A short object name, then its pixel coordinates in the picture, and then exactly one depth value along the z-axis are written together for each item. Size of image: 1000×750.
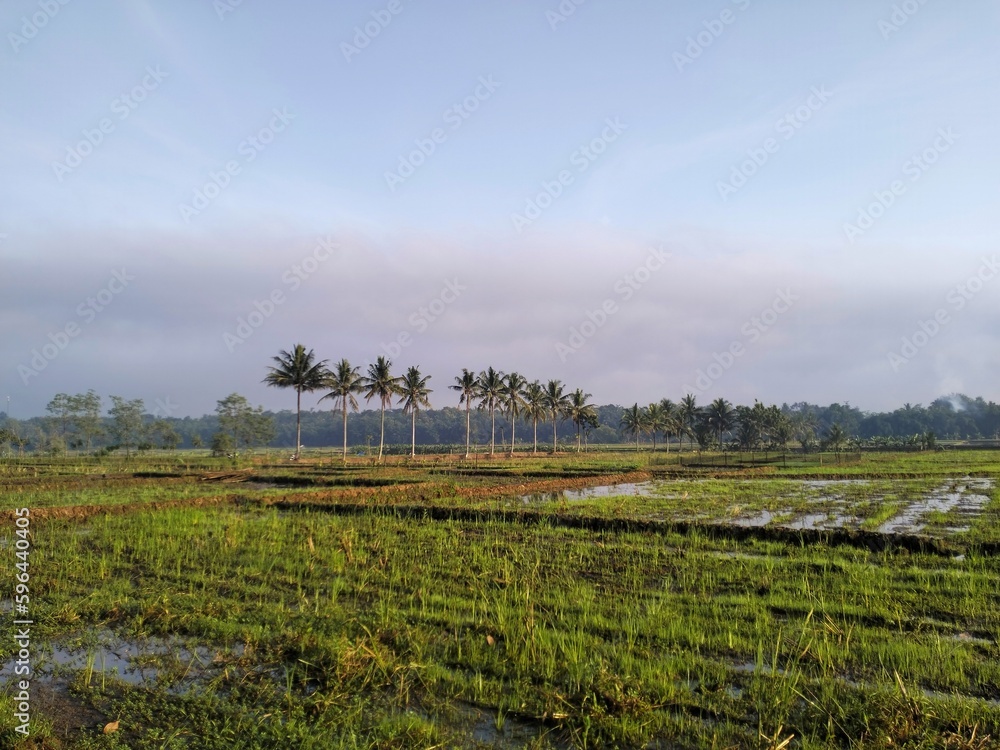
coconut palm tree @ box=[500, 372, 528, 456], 66.25
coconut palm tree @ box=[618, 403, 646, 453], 76.91
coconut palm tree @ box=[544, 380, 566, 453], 70.81
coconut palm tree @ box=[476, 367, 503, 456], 63.81
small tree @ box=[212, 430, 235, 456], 54.78
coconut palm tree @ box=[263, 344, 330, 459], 49.72
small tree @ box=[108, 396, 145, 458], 77.81
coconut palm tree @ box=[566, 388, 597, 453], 72.62
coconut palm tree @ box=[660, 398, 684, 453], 79.81
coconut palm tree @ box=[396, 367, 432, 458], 55.02
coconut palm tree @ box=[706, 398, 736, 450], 75.94
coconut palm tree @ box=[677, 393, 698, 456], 79.81
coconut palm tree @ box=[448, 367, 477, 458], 61.47
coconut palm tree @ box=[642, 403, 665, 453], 78.14
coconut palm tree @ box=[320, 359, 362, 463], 51.31
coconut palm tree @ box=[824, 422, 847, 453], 60.92
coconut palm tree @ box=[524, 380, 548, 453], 70.94
